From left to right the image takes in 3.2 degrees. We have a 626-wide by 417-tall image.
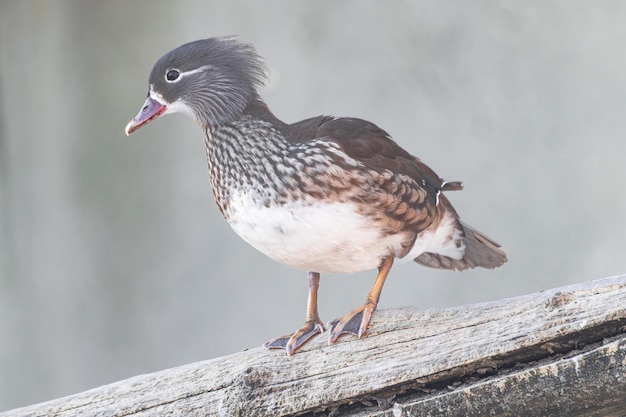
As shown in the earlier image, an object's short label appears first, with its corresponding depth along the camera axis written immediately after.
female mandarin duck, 9.39
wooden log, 9.28
